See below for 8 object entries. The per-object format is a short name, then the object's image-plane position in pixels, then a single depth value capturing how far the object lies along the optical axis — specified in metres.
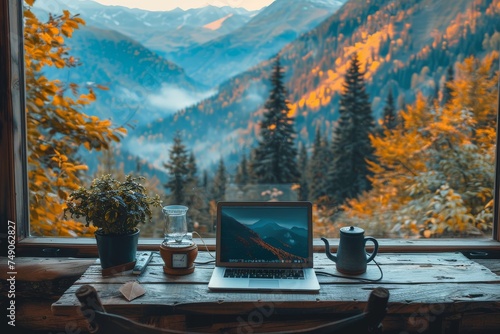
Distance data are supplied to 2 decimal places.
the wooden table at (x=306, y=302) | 1.32
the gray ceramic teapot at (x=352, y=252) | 1.54
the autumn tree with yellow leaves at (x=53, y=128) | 2.08
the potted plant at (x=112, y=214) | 1.54
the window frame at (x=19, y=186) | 1.76
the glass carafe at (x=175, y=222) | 1.70
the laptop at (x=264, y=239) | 1.57
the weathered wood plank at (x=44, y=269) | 1.72
